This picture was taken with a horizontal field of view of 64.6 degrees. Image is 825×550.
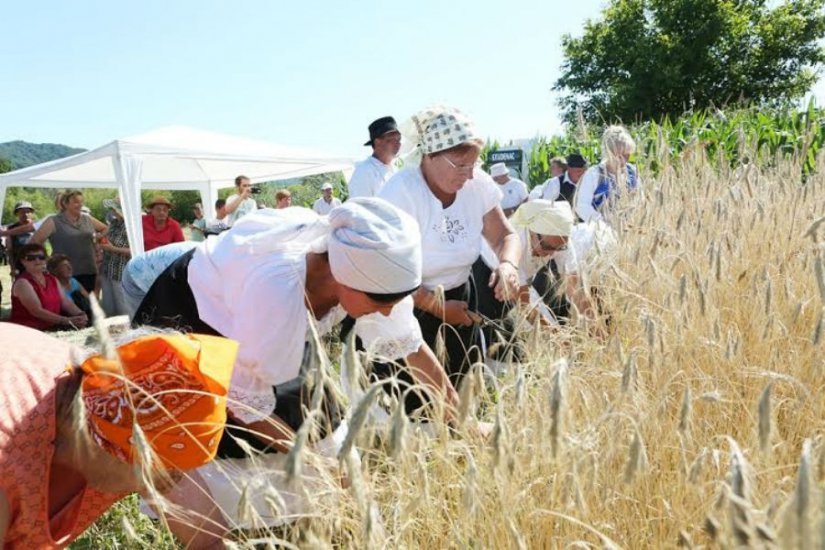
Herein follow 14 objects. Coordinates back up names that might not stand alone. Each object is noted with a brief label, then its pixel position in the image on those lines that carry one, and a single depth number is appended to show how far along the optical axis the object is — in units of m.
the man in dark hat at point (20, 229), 8.18
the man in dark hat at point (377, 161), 4.00
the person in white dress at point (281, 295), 1.48
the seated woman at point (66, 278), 6.76
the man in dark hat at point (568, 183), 5.96
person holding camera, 7.64
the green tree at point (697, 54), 24.08
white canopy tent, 7.35
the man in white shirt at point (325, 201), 9.26
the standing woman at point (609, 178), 3.24
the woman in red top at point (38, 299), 5.92
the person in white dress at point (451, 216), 2.41
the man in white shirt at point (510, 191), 7.27
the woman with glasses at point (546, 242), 2.95
